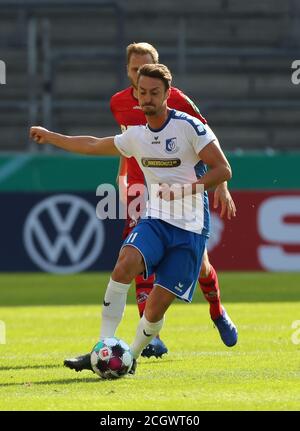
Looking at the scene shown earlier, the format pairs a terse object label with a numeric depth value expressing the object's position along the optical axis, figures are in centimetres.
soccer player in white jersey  1584
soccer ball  1575
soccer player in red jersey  1825
